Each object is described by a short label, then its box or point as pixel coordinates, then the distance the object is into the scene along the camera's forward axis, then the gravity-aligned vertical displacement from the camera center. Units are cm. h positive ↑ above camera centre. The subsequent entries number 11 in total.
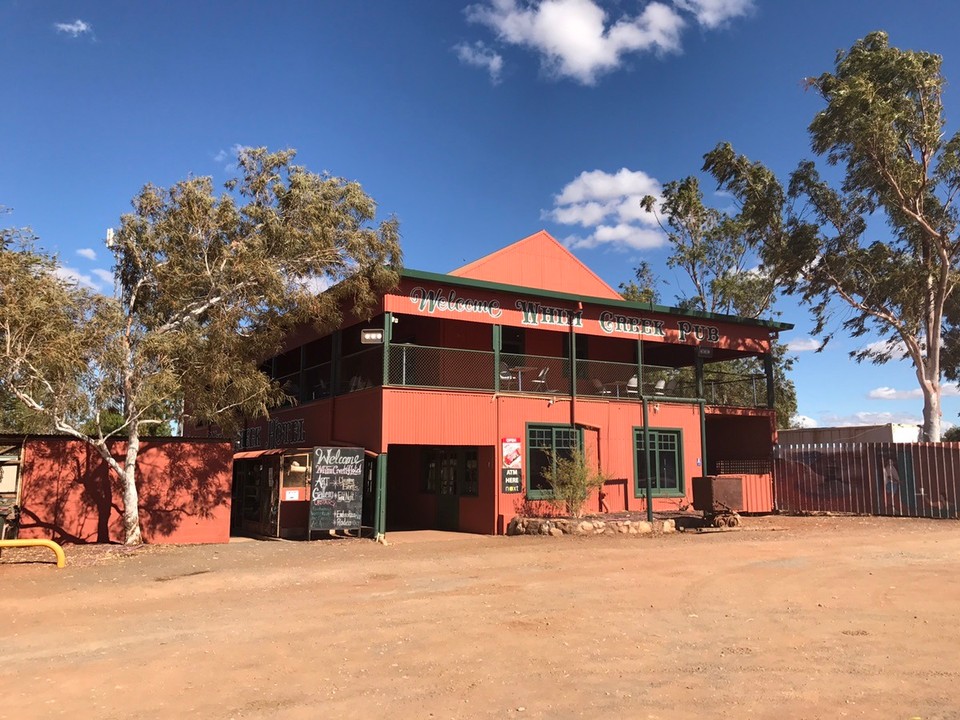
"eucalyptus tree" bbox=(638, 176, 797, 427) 3591 +1070
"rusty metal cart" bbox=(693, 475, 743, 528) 1748 -95
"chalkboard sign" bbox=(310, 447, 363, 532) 1591 -69
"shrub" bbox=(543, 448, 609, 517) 1741 -55
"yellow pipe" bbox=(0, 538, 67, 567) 1127 -145
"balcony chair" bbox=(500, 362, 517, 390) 1888 +220
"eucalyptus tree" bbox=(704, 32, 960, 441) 2217 +919
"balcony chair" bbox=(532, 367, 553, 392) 1942 +208
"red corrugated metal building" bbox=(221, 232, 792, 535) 1756 +150
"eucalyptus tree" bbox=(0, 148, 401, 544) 1334 +327
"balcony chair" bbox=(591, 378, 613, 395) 2047 +208
